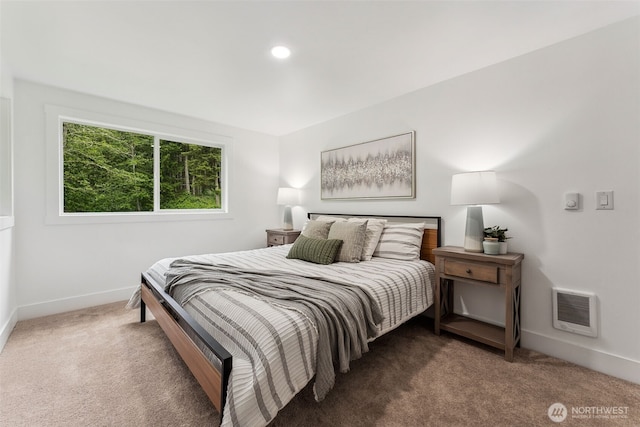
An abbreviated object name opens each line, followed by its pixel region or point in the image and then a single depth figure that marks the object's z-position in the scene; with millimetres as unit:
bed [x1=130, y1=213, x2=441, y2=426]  1219
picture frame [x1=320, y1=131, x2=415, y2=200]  3096
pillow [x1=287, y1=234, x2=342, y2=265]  2611
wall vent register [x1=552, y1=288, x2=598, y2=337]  1999
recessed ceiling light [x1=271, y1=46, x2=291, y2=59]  2199
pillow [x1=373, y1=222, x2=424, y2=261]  2717
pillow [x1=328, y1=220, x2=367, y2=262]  2654
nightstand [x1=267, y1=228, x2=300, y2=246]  3996
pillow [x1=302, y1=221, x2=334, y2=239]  2984
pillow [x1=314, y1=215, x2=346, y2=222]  3599
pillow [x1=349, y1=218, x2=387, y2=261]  2775
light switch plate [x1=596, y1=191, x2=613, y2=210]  1928
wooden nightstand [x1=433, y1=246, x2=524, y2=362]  2066
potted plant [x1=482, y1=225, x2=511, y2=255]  2219
